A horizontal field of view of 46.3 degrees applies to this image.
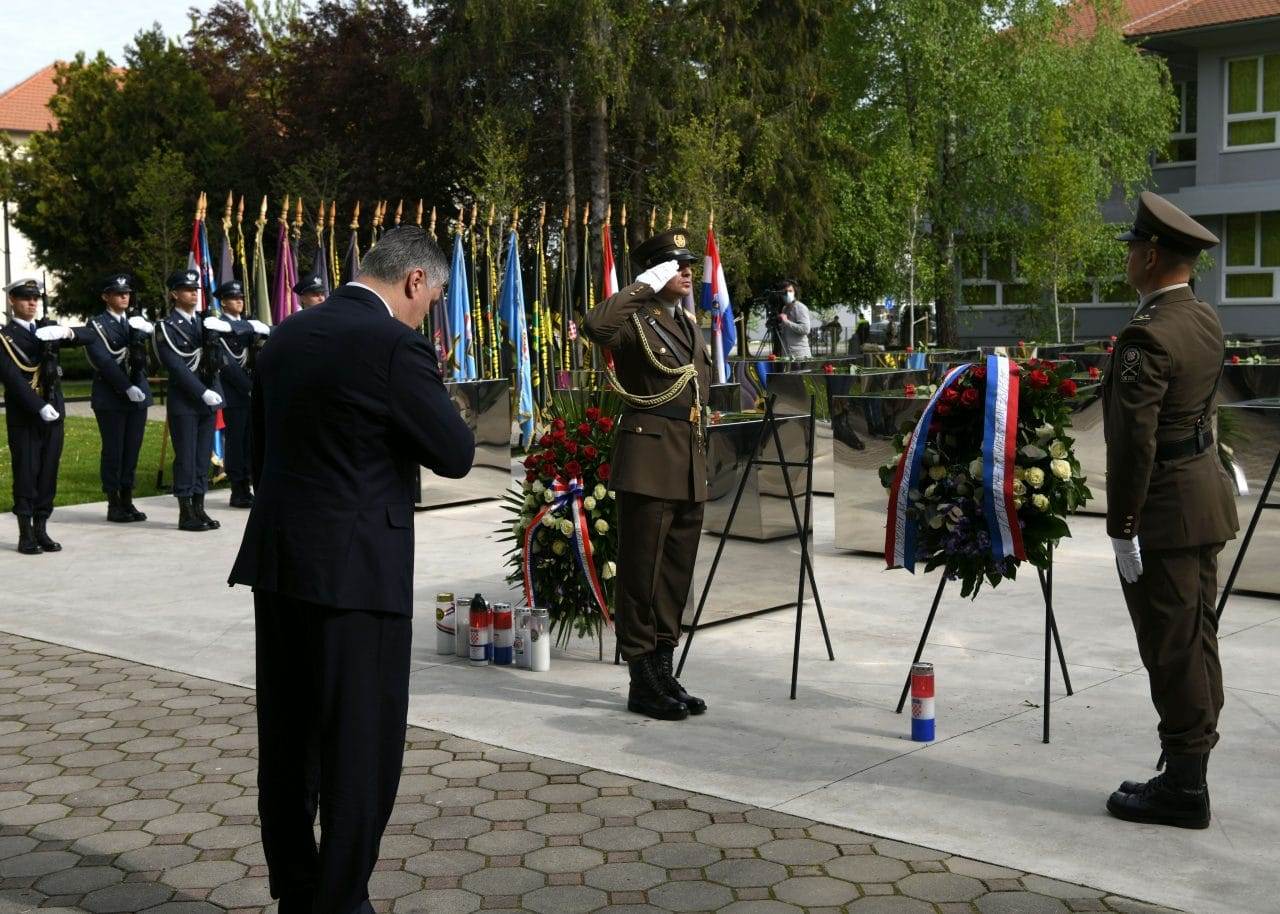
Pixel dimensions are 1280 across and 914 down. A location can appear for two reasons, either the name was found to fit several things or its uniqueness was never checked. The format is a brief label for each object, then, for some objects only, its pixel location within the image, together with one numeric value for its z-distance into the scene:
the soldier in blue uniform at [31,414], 11.27
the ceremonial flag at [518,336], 18.16
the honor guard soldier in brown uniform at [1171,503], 4.86
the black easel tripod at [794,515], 6.99
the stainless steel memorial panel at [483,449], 13.38
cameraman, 20.84
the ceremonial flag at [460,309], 17.87
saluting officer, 6.46
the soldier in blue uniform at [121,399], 12.70
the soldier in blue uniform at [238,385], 13.55
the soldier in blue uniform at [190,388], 12.38
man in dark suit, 3.81
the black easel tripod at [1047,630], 5.93
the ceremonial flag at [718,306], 16.05
